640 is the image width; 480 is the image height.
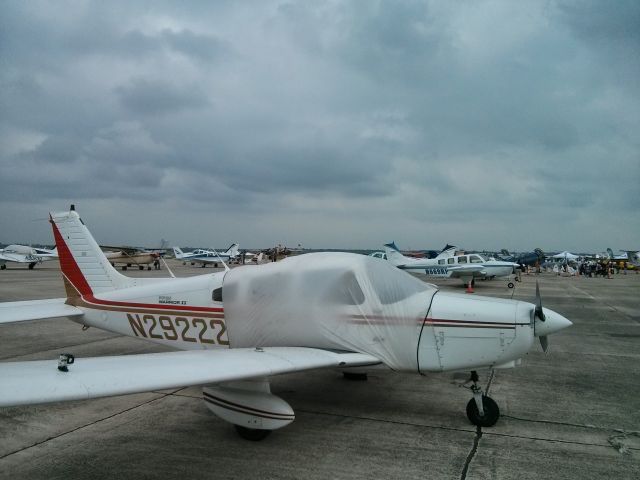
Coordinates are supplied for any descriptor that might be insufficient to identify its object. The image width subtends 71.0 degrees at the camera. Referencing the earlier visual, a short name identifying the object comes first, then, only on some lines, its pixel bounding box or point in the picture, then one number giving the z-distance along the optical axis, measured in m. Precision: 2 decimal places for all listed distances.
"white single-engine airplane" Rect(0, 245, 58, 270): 40.66
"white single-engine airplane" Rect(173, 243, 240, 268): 52.81
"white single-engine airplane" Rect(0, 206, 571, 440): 3.94
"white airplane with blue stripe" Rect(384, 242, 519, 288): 26.33
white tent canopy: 72.24
